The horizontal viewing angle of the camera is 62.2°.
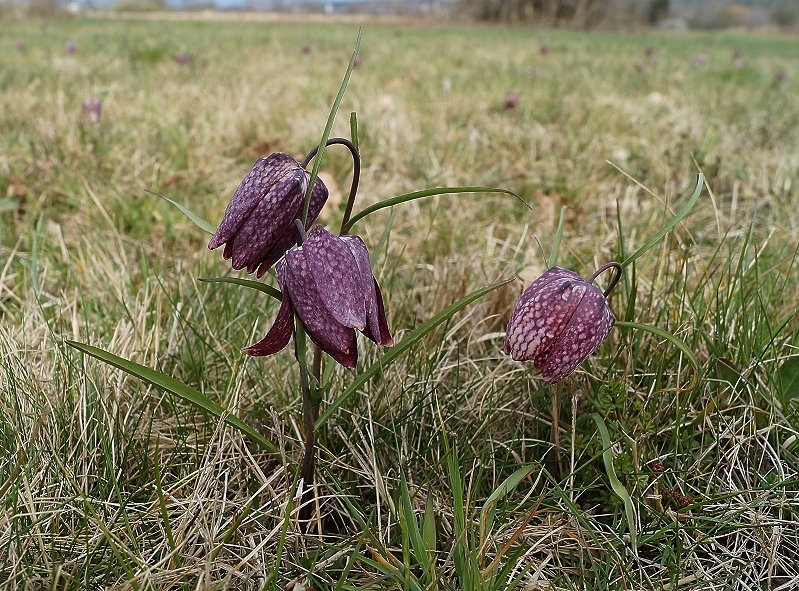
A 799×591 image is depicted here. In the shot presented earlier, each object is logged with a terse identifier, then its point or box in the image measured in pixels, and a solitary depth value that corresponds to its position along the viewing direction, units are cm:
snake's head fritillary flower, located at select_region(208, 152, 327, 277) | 20
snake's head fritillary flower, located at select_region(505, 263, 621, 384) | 21
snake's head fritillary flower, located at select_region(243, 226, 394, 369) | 19
